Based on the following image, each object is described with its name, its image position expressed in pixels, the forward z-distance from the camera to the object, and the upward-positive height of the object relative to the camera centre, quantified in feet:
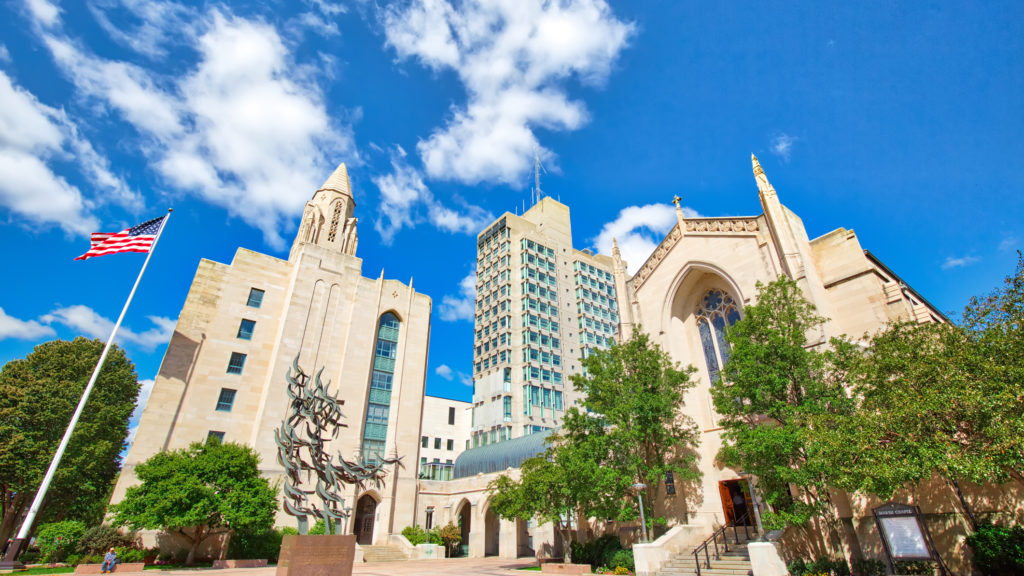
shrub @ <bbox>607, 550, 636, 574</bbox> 66.28 -2.40
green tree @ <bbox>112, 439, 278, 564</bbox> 77.71 +7.83
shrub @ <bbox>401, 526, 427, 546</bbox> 116.06 +1.96
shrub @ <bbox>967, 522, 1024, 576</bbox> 43.01 -0.98
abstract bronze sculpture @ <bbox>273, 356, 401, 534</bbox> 56.16 +9.13
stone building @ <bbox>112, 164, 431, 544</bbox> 112.37 +45.24
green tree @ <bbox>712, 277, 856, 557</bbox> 51.83 +15.02
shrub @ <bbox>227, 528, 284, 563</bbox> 93.86 +0.03
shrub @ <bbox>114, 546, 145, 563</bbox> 82.69 -1.13
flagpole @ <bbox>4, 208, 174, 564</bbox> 44.03 +7.17
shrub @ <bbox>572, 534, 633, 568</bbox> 73.26 -1.29
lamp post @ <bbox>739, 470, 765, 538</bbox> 59.26 +3.61
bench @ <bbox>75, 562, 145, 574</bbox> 69.50 -2.63
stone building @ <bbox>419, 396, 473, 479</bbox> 215.10 +46.81
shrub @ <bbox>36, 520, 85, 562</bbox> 80.79 +1.29
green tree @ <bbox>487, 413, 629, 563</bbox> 66.90 +7.59
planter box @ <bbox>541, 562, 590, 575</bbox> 69.46 -3.38
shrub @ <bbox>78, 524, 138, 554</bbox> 82.17 +1.22
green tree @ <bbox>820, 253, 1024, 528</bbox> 38.19 +9.46
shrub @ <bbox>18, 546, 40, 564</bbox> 98.17 -1.58
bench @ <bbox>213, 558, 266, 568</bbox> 87.86 -2.84
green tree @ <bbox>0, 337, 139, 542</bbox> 96.07 +23.50
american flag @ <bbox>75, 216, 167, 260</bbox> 63.62 +36.78
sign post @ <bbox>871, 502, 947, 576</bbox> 46.80 +0.22
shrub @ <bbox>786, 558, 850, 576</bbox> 52.65 -2.81
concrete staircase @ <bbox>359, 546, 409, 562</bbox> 104.99 -1.93
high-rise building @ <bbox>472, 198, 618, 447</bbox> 198.39 +95.63
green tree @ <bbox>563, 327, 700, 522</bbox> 67.77 +16.69
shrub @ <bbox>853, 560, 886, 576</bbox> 50.24 -2.75
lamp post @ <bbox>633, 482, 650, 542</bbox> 62.23 +6.11
